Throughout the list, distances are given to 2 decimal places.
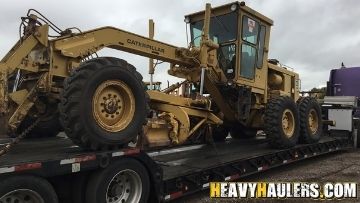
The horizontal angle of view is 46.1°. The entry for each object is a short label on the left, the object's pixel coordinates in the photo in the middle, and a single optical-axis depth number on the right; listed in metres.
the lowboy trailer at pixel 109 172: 4.22
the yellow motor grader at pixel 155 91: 5.25
